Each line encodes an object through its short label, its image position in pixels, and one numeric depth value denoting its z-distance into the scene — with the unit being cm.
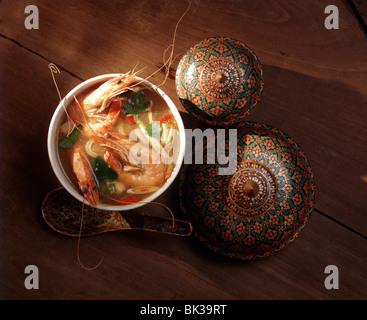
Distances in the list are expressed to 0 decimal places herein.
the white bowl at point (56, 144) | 88
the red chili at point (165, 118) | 97
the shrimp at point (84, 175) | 92
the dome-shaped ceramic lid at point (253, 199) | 92
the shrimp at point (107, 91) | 91
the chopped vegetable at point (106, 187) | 97
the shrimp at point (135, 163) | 95
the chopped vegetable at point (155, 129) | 96
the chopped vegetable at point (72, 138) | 94
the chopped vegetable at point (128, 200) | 91
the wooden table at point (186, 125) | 107
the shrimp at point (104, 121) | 95
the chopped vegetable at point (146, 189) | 96
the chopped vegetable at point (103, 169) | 96
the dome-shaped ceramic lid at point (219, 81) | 93
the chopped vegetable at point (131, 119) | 97
